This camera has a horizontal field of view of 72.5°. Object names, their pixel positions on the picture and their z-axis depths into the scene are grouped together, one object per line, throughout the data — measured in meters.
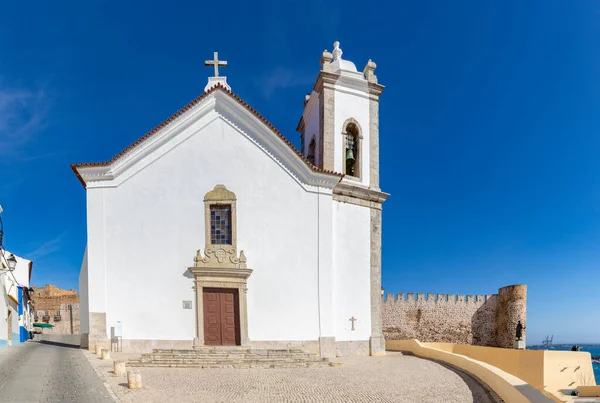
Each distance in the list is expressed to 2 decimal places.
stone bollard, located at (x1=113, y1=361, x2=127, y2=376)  9.51
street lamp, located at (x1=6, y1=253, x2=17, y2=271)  16.85
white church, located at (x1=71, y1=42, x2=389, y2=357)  13.46
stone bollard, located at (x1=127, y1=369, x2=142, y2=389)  8.43
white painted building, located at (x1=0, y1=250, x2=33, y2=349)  15.85
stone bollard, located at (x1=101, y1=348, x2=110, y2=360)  11.76
